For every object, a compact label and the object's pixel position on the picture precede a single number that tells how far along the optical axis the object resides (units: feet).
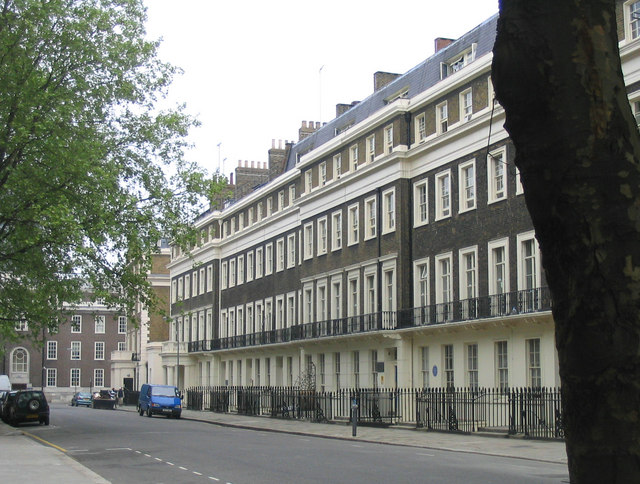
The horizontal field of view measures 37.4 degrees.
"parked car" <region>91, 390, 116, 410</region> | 242.58
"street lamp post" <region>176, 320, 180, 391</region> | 232.94
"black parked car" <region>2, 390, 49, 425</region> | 127.65
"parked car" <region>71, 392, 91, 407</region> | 277.23
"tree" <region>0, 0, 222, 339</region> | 102.01
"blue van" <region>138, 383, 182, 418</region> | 168.14
